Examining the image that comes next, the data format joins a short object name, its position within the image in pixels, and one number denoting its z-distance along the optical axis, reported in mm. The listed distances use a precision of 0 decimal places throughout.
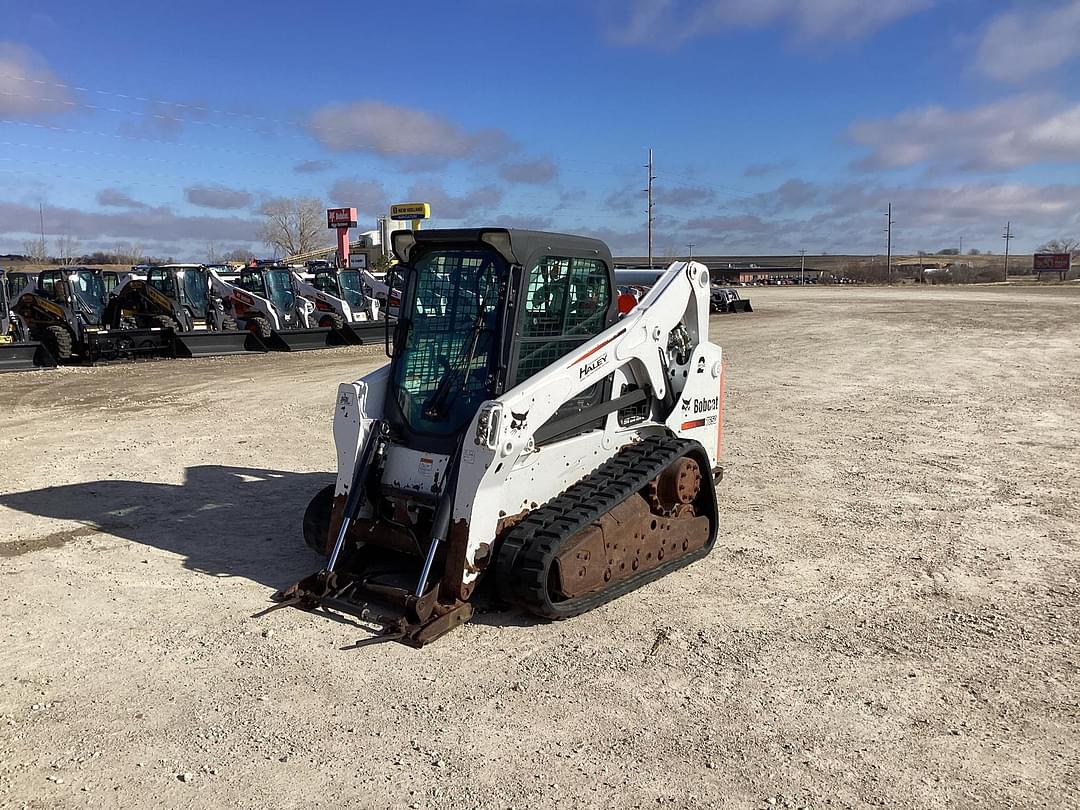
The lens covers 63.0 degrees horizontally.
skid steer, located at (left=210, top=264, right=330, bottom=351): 22859
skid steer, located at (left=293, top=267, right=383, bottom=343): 24734
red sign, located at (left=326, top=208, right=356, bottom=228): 62812
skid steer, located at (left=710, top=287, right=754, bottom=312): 37062
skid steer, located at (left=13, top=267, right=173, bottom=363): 19891
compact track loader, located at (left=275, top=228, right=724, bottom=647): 4965
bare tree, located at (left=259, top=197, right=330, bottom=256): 88188
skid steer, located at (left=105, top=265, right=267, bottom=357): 21266
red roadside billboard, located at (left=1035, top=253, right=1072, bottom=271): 97562
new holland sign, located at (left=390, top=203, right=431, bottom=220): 61969
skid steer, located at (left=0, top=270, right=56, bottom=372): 18281
